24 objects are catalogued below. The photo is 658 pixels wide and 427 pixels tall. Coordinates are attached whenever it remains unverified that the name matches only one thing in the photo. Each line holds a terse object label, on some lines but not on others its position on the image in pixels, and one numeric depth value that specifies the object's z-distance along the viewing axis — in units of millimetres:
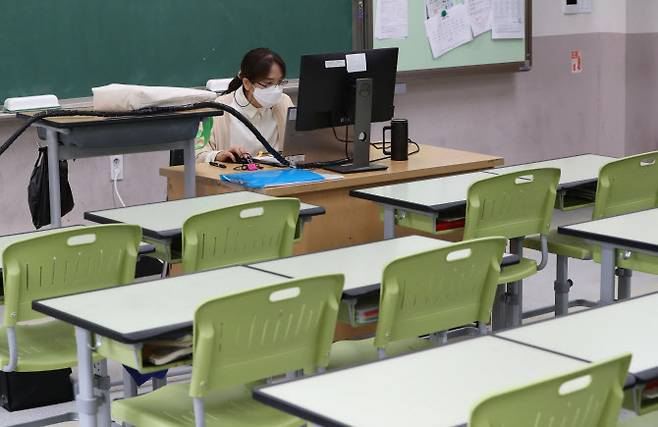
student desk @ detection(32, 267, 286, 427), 4636
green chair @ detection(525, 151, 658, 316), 7390
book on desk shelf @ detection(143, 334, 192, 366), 4762
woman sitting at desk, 8795
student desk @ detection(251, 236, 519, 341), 5214
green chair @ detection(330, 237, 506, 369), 5019
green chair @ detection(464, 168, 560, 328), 6913
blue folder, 7730
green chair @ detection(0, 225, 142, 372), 5552
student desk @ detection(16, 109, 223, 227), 7309
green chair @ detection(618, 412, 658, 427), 4428
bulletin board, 11883
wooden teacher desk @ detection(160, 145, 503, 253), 7872
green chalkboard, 9624
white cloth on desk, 7551
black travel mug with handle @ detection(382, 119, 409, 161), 8640
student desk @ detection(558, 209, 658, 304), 5815
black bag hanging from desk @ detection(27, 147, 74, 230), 7699
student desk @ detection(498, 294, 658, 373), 4153
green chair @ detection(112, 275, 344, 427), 4518
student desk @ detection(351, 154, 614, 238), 7074
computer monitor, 8126
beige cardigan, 8789
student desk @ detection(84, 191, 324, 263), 6418
